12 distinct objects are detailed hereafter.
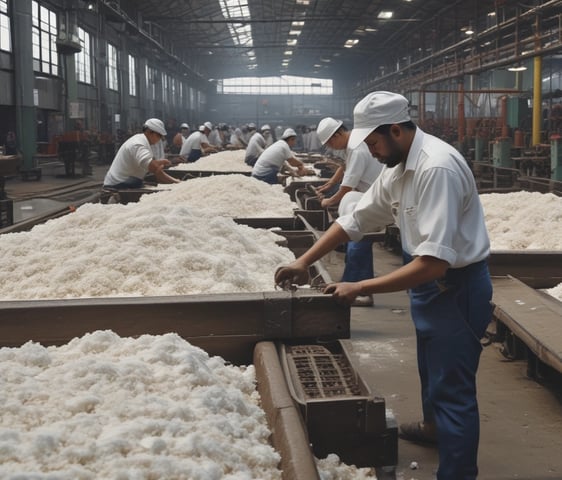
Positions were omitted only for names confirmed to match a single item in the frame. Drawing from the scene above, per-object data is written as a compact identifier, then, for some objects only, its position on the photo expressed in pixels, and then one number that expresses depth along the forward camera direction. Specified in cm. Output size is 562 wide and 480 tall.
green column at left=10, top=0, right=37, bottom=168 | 1652
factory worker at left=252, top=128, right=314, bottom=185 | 955
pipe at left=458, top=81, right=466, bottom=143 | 1903
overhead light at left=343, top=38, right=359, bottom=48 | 3220
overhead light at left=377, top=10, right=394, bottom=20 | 2444
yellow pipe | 1645
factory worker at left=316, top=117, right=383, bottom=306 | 557
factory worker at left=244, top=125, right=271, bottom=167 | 1213
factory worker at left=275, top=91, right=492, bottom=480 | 230
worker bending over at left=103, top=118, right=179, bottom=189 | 745
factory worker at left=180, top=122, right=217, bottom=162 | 1495
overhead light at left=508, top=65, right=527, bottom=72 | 1661
